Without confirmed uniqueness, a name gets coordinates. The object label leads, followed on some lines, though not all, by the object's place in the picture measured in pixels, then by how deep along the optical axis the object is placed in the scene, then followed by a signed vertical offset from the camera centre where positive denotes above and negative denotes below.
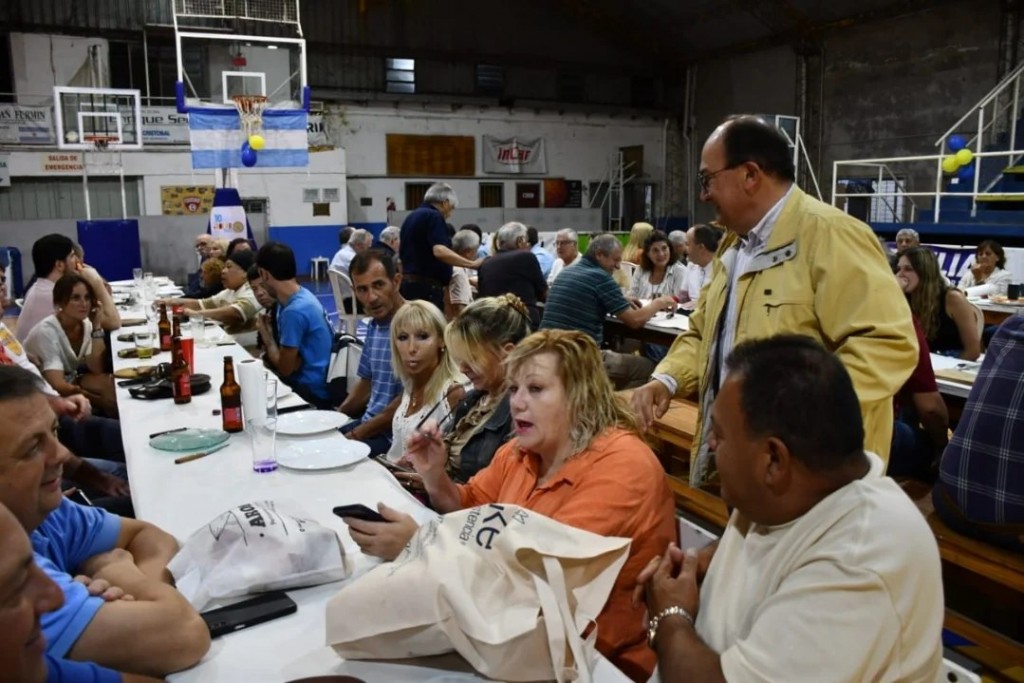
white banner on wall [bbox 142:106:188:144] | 15.16 +1.90
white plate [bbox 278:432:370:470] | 2.36 -0.71
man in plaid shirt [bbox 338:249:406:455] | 3.37 -0.56
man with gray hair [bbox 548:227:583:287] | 8.00 -0.25
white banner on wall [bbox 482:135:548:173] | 18.69 +1.56
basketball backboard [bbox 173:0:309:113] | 11.71 +2.99
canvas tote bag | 1.21 -0.59
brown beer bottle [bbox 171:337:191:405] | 3.27 -0.65
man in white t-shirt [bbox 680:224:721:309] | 6.02 -0.20
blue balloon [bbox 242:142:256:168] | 11.44 +0.97
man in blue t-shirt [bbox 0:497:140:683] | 0.95 -0.47
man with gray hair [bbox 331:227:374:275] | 8.70 -0.27
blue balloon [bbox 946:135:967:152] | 12.31 +1.16
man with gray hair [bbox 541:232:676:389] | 5.05 -0.52
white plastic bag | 1.54 -0.66
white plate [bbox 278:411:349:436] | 2.71 -0.70
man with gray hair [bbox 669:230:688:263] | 7.66 -0.24
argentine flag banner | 11.38 +1.27
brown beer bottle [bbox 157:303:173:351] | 4.72 -0.65
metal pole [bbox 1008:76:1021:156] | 10.88 +1.27
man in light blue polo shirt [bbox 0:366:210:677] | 1.34 -0.67
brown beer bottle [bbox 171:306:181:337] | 3.92 -0.53
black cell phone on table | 1.46 -0.73
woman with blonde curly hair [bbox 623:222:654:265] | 7.01 -0.19
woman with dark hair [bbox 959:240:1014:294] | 7.45 -0.43
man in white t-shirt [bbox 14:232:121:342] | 4.95 -0.28
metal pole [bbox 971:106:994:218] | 10.36 +0.49
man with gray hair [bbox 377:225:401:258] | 8.51 -0.16
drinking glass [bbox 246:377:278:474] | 2.35 -0.66
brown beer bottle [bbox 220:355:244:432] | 2.74 -0.63
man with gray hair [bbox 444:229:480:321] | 7.07 -0.49
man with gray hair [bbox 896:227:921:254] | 8.12 -0.20
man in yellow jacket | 1.87 -0.16
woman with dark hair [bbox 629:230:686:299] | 6.55 -0.43
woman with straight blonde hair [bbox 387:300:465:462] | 2.90 -0.53
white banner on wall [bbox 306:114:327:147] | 16.95 +2.00
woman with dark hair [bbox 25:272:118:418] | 4.18 -0.65
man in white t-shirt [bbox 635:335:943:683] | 1.03 -0.46
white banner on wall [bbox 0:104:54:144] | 14.21 +1.83
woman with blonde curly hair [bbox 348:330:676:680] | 1.65 -0.57
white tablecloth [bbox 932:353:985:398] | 3.38 -0.70
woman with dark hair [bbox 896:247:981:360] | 4.11 -0.46
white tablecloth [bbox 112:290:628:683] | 1.34 -0.74
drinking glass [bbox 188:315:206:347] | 4.76 -0.64
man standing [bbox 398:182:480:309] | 6.35 -0.21
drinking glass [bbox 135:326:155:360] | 4.43 -0.70
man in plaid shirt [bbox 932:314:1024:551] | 2.25 -0.68
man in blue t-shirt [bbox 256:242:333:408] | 4.15 -0.57
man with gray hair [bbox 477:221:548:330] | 5.99 -0.40
